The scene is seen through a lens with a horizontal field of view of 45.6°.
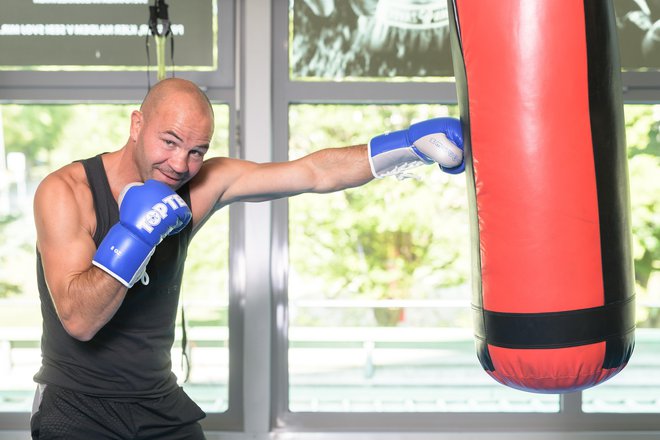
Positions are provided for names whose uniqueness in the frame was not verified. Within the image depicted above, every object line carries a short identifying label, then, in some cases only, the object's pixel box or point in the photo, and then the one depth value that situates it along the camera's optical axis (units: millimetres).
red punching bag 1710
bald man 1840
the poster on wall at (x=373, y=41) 3365
